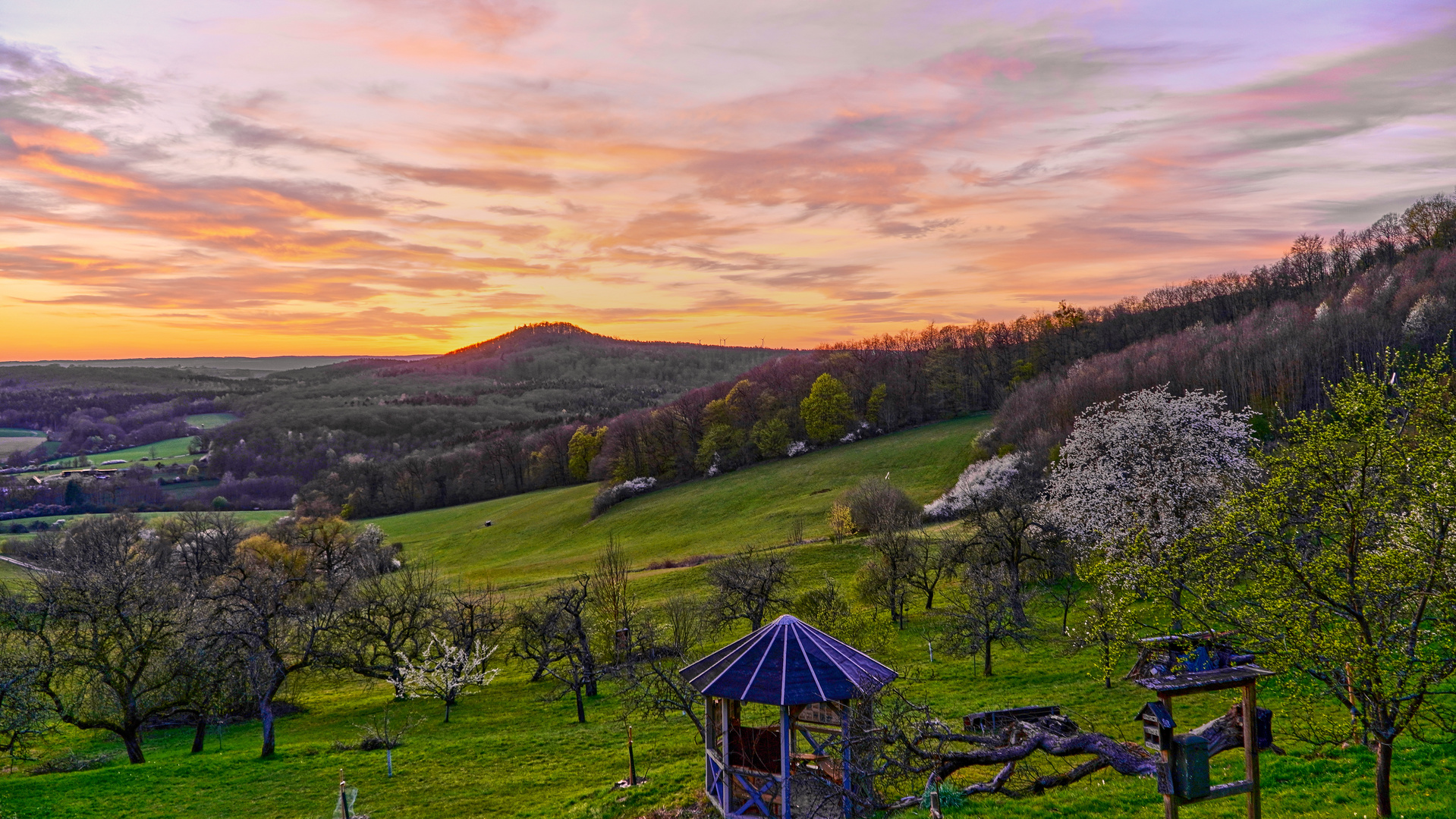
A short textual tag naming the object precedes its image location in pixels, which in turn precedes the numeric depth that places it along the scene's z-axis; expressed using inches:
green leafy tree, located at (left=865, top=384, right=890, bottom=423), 4271.7
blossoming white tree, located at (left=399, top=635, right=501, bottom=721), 1562.5
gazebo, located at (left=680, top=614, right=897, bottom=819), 717.3
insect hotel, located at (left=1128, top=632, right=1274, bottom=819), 467.5
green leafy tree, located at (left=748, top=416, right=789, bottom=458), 4069.9
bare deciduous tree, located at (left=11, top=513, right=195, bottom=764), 1307.8
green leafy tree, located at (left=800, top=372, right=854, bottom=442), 4119.1
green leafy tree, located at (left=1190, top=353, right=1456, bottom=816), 497.0
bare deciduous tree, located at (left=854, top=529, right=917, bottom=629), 1748.3
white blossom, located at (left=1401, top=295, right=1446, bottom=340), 2925.7
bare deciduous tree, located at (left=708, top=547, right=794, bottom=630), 1551.4
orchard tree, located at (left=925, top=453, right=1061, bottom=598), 1599.4
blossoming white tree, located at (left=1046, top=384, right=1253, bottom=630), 1561.3
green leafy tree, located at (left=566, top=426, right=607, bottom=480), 4950.8
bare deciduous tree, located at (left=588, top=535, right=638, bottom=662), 1599.4
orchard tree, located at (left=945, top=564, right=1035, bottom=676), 1310.3
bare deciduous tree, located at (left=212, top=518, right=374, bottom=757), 1344.7
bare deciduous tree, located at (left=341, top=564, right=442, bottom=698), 1737.2
